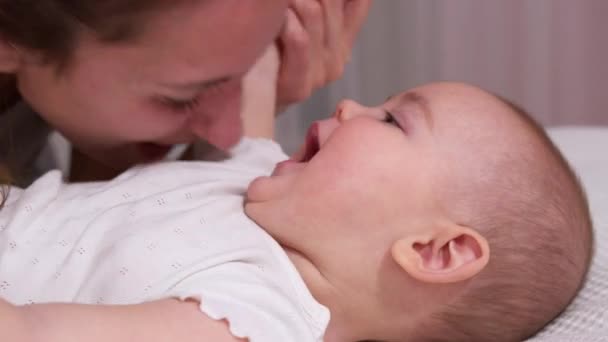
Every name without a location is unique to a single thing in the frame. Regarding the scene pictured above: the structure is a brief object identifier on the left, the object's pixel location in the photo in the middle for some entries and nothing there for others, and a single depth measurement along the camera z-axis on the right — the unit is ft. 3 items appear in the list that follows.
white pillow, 2.96
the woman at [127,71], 2.86
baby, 2.88
